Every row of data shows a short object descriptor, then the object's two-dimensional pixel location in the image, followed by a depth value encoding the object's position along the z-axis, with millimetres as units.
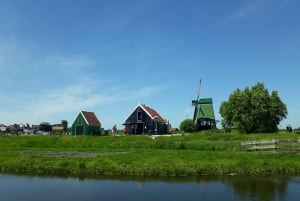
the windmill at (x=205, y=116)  83750
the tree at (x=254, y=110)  66250
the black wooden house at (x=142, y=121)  78750
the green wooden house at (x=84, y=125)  79688
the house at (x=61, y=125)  153438
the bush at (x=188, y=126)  80375
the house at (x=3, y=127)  157888
